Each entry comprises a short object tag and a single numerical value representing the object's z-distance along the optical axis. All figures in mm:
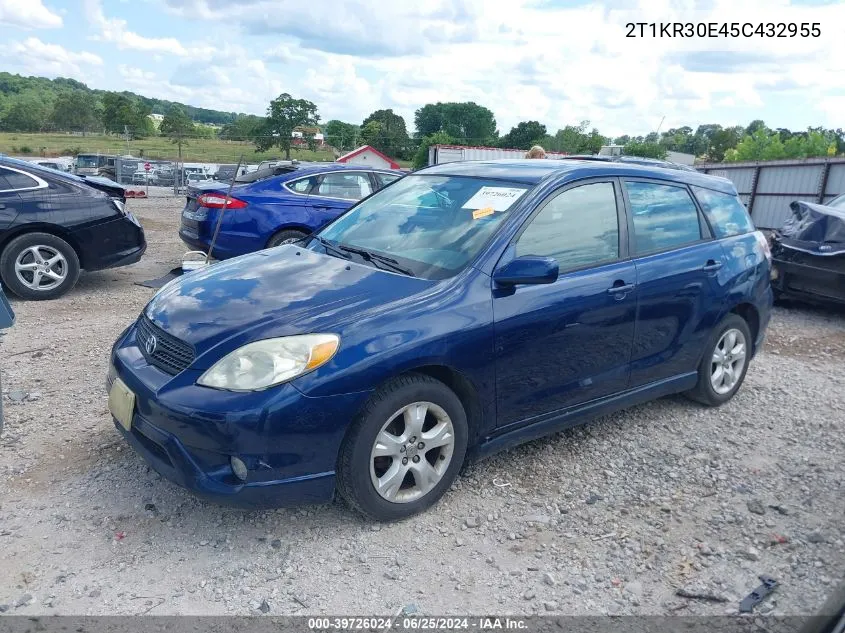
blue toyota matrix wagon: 2916
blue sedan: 8289
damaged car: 7805
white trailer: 29714
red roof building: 40062
